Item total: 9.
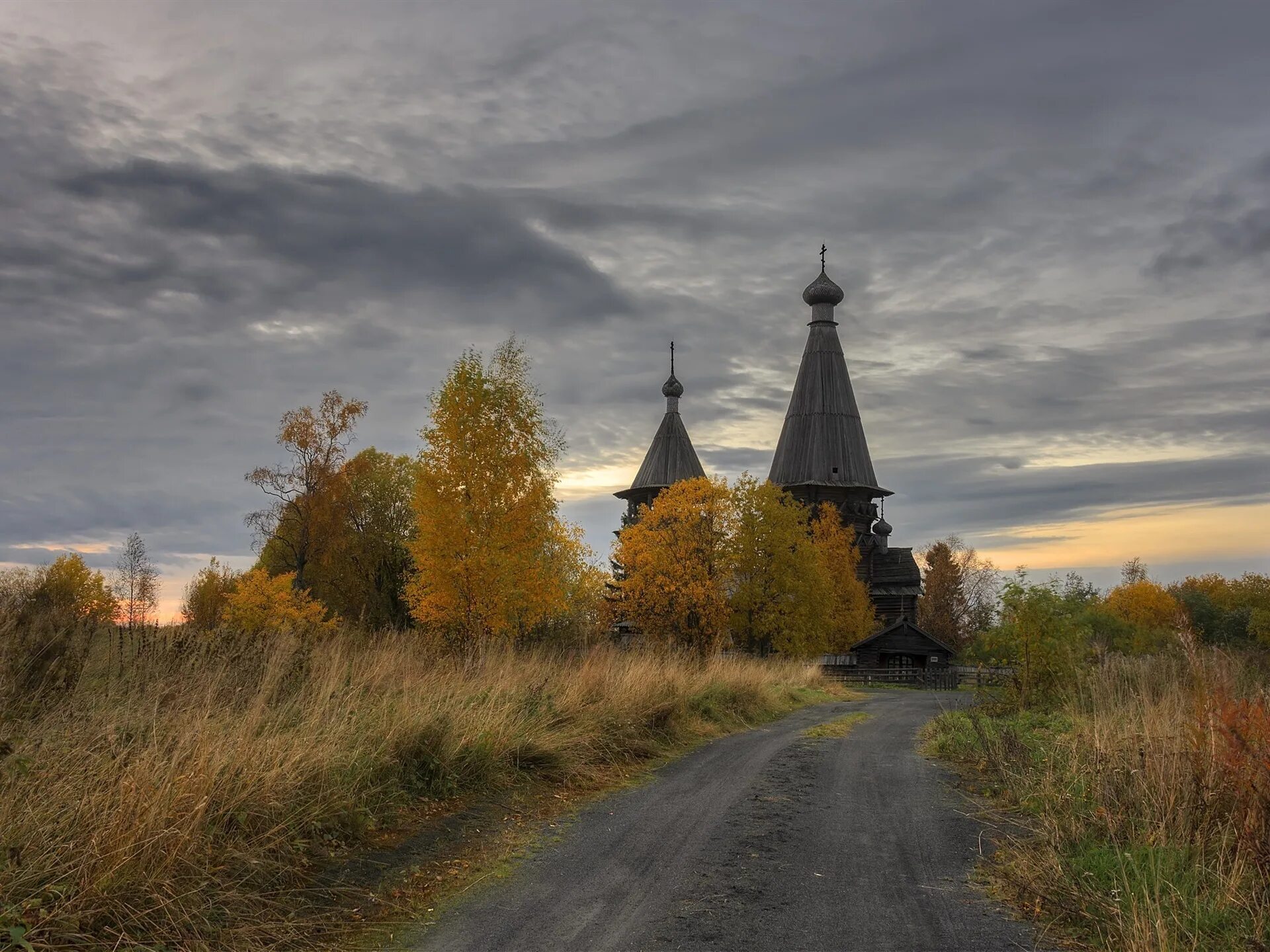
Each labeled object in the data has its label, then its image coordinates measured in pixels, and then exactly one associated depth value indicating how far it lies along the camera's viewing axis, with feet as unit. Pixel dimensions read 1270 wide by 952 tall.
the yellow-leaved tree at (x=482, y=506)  77.05
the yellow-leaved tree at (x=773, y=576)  136.77
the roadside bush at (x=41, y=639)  26.73
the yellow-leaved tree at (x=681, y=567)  120.78
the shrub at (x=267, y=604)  108.78
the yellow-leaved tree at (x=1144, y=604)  247.91
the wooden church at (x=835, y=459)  206.90
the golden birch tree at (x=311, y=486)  137.80
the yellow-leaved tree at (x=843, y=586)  176.14
